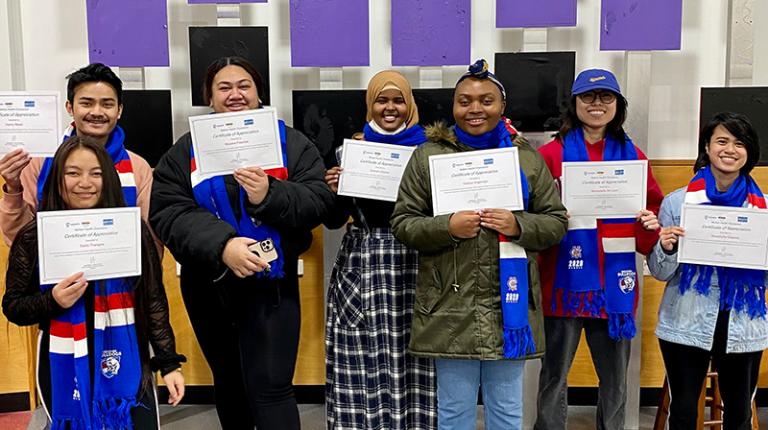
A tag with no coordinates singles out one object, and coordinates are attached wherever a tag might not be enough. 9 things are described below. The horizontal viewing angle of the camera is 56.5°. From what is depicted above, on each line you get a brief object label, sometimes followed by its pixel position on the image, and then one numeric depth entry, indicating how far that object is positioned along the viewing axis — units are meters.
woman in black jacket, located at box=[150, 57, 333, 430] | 2.58
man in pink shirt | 2.61
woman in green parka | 2.53
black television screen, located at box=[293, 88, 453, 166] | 3.68
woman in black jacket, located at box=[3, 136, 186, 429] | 2.23
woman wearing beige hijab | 2.89
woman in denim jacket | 2.64
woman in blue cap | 2.90
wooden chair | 3.19
